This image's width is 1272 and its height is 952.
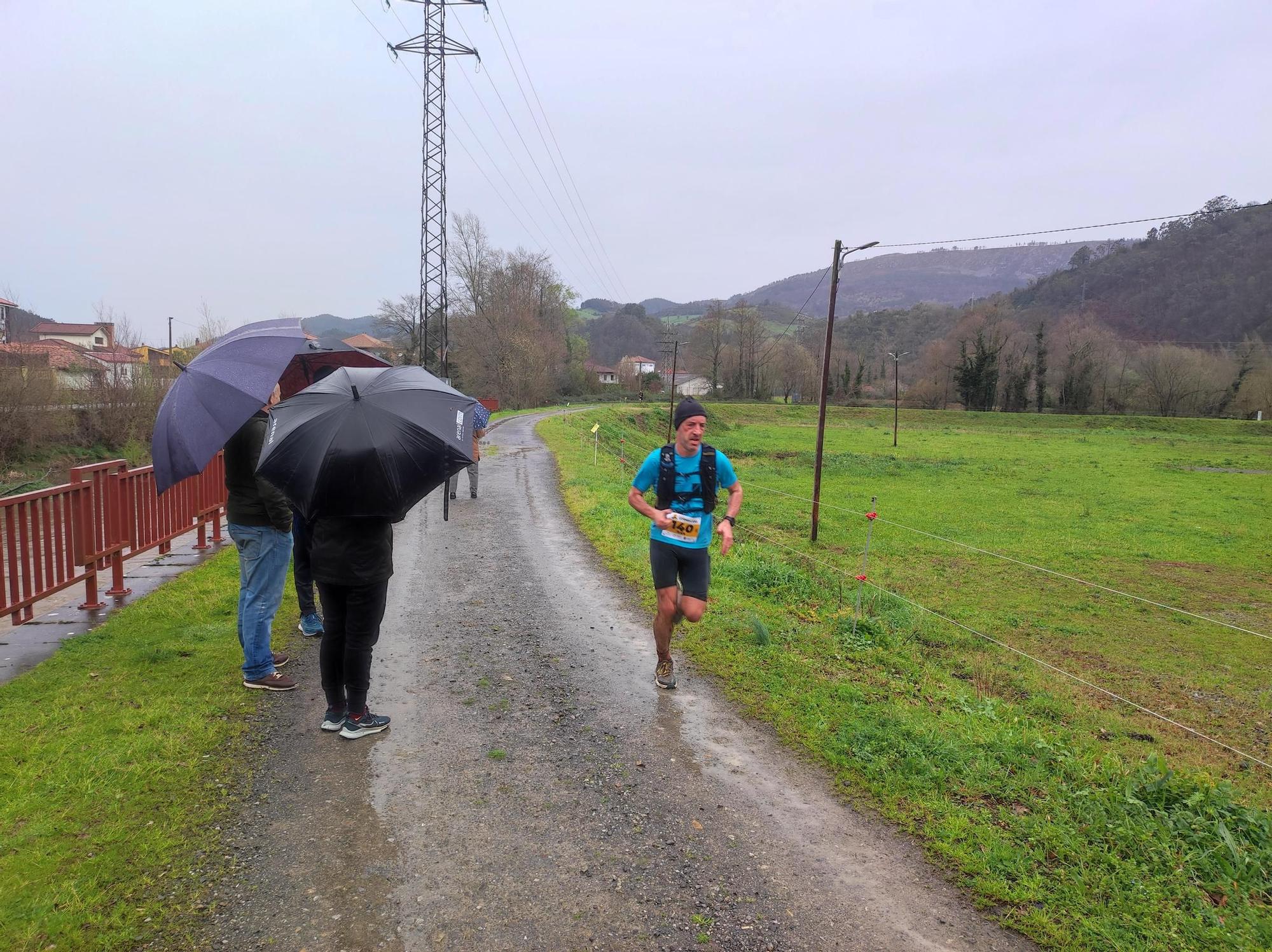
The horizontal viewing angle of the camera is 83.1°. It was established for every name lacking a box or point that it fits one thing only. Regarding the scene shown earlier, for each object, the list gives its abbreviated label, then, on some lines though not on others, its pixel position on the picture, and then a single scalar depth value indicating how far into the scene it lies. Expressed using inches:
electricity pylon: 1130.7
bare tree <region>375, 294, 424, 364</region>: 2645.2
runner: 193.2
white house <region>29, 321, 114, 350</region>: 2915.8
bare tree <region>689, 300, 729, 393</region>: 3430.1
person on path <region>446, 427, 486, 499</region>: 544.7
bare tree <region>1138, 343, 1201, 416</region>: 2800.2
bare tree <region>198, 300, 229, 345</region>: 1505.8
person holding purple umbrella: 183.9
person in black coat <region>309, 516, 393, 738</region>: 154.3
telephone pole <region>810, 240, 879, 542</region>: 571.8
